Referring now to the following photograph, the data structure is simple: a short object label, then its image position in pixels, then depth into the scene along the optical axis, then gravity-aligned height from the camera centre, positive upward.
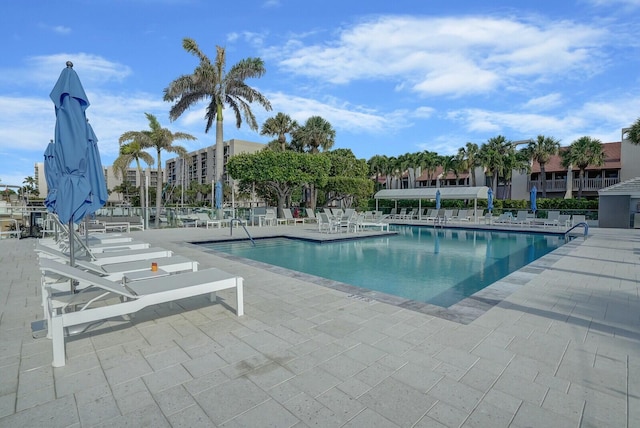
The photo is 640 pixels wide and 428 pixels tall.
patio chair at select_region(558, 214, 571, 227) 16.99 -0.95
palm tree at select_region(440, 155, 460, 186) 35.94 +4.15
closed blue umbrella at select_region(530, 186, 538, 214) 20.48 +0.17
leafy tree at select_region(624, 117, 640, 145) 18.92 +3.85
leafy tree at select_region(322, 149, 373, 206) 27.02 +1.76
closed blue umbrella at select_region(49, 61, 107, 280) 3.67 +0.64
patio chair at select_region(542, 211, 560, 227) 17.82 -0.91
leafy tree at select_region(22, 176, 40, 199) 58.74 +4.15
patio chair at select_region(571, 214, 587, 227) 16.69 -0.86
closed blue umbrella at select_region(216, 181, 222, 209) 18.70 +0.52
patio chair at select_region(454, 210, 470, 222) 21.39 -0.86
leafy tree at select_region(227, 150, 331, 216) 20.77 +2.15
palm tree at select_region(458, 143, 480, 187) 34.28 +4.62
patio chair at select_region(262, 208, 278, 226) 19.31 -0.88
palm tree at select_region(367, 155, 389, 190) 41.84 +4.76
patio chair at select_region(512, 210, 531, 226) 18.47 -0.92
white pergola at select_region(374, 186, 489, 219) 23.64 +0.69
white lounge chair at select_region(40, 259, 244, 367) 2.71 -0.88
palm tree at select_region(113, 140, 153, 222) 22.62 +3.21
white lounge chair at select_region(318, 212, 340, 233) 14.77 -0.98
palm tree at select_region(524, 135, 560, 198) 32.78 +5.01
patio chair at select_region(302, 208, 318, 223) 21.47 -0.88
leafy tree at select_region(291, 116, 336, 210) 31.78 +6.40
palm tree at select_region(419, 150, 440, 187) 38.22 +4.76
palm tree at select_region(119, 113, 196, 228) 21.45 +4.26
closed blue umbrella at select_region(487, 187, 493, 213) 21.59 +0.26
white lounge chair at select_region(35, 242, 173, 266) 4.86 -0.79
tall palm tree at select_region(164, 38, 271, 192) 18.80 +6.48
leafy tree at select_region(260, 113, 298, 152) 30.56 +6.92
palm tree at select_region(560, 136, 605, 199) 30.03 +4.26
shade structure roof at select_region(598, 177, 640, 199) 17.05 +0.60
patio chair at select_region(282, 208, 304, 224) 20.06 -0.87
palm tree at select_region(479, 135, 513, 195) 32.59 +4.68
